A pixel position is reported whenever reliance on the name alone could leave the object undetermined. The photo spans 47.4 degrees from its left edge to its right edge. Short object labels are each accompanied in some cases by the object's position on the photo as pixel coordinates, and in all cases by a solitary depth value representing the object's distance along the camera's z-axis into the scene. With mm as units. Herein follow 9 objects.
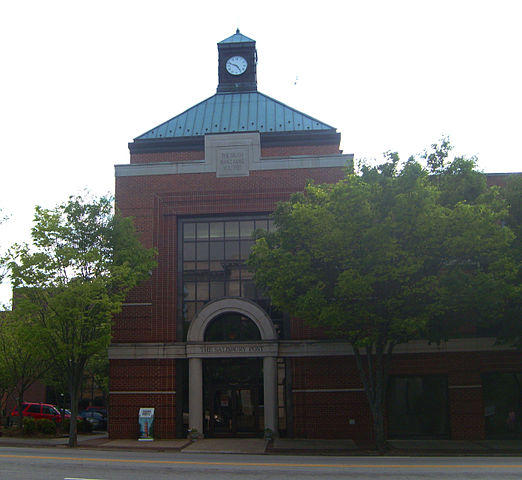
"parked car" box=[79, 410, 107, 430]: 35697
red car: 34844
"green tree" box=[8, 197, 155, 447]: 21469
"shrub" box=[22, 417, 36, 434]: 27562
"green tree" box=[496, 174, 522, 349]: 20984
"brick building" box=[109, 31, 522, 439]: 24781
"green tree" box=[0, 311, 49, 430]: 29000
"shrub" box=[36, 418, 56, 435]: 27719
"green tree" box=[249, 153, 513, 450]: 19078
